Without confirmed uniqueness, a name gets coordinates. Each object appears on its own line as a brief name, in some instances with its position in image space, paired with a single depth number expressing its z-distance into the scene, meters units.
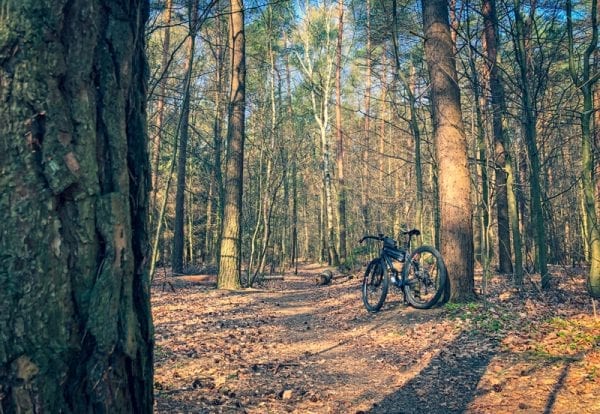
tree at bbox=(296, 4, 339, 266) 19.64
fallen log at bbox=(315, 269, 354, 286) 13.38
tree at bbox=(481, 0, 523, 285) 8.12
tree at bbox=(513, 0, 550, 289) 7.08
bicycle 6.21
